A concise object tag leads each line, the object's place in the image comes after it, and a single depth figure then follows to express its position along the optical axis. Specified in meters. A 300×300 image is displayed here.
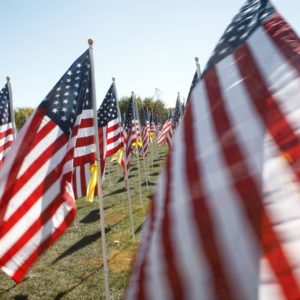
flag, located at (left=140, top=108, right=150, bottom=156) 20.69
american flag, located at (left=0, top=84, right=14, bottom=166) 9.20
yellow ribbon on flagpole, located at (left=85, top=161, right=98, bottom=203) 9.44
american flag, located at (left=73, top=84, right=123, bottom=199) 10.52
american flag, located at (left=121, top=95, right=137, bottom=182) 13.27
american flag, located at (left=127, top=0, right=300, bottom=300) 1.88
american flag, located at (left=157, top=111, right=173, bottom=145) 22.19
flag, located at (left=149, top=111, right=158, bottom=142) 39.11
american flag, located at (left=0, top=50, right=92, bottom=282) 4.56
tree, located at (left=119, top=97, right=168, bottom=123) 87.76
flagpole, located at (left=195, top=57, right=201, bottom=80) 8.19
